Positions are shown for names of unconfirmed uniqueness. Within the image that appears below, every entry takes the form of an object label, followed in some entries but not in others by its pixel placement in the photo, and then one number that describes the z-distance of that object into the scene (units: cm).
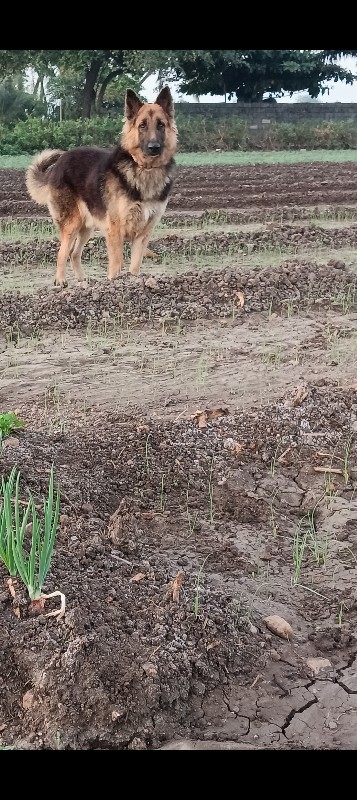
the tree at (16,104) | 2075
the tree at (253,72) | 1901
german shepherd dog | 623
